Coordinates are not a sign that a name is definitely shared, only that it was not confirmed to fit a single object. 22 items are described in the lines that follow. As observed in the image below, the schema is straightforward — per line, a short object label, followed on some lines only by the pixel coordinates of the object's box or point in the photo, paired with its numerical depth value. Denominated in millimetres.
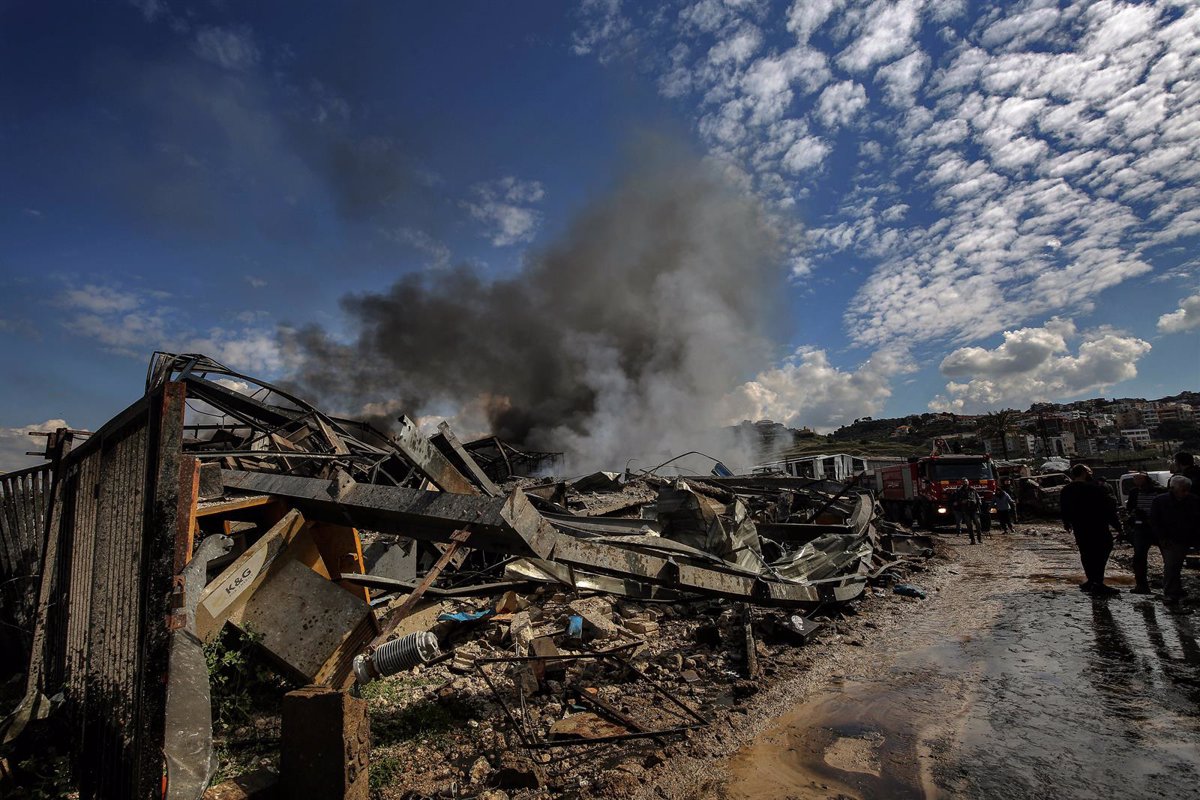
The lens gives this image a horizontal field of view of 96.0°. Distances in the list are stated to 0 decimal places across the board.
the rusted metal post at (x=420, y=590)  2424
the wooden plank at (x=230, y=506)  3162
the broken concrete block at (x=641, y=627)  5328
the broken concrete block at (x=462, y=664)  4140
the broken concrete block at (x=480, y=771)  2844
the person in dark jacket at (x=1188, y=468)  6016
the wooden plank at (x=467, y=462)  4383
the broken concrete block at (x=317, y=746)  2074
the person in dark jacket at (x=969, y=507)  13492
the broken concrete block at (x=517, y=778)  2777
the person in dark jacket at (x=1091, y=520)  6555
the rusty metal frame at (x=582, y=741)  3152
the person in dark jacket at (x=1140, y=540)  6395
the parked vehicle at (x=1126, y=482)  12968
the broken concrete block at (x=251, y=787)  1984
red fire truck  16016
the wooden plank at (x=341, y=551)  3906
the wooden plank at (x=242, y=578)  2938
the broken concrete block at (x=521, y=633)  4453
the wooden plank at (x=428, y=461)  2508
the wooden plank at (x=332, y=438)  8312
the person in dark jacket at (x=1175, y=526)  5633
